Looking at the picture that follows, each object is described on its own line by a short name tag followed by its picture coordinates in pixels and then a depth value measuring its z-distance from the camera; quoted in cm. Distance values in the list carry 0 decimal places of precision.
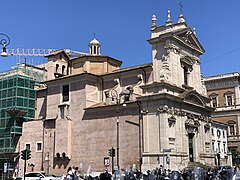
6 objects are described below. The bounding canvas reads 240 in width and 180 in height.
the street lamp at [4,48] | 2149
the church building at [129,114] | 3481
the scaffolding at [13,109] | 4512
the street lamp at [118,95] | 3754
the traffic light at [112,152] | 2999
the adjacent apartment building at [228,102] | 5734
